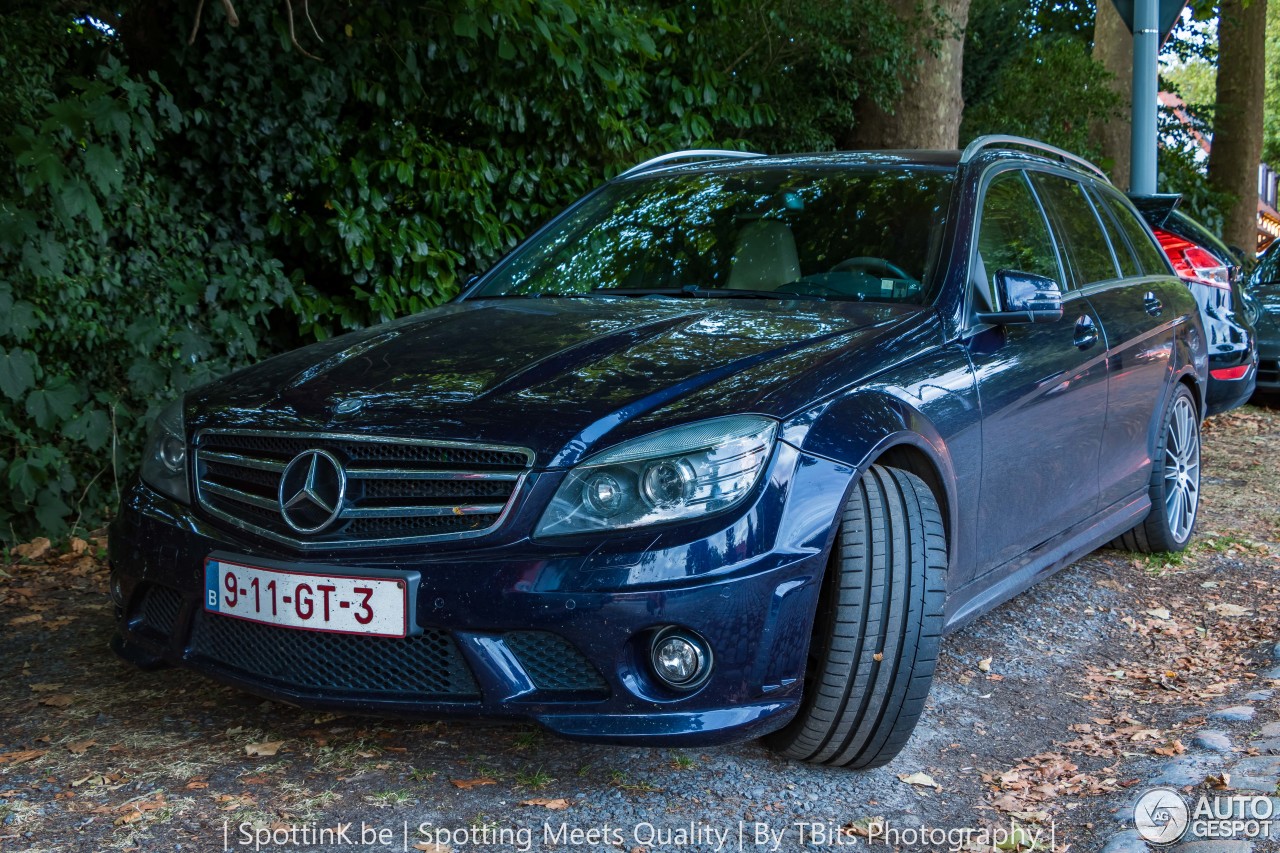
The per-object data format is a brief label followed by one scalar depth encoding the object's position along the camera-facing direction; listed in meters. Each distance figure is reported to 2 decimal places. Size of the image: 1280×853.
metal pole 7.89
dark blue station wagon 2.73
